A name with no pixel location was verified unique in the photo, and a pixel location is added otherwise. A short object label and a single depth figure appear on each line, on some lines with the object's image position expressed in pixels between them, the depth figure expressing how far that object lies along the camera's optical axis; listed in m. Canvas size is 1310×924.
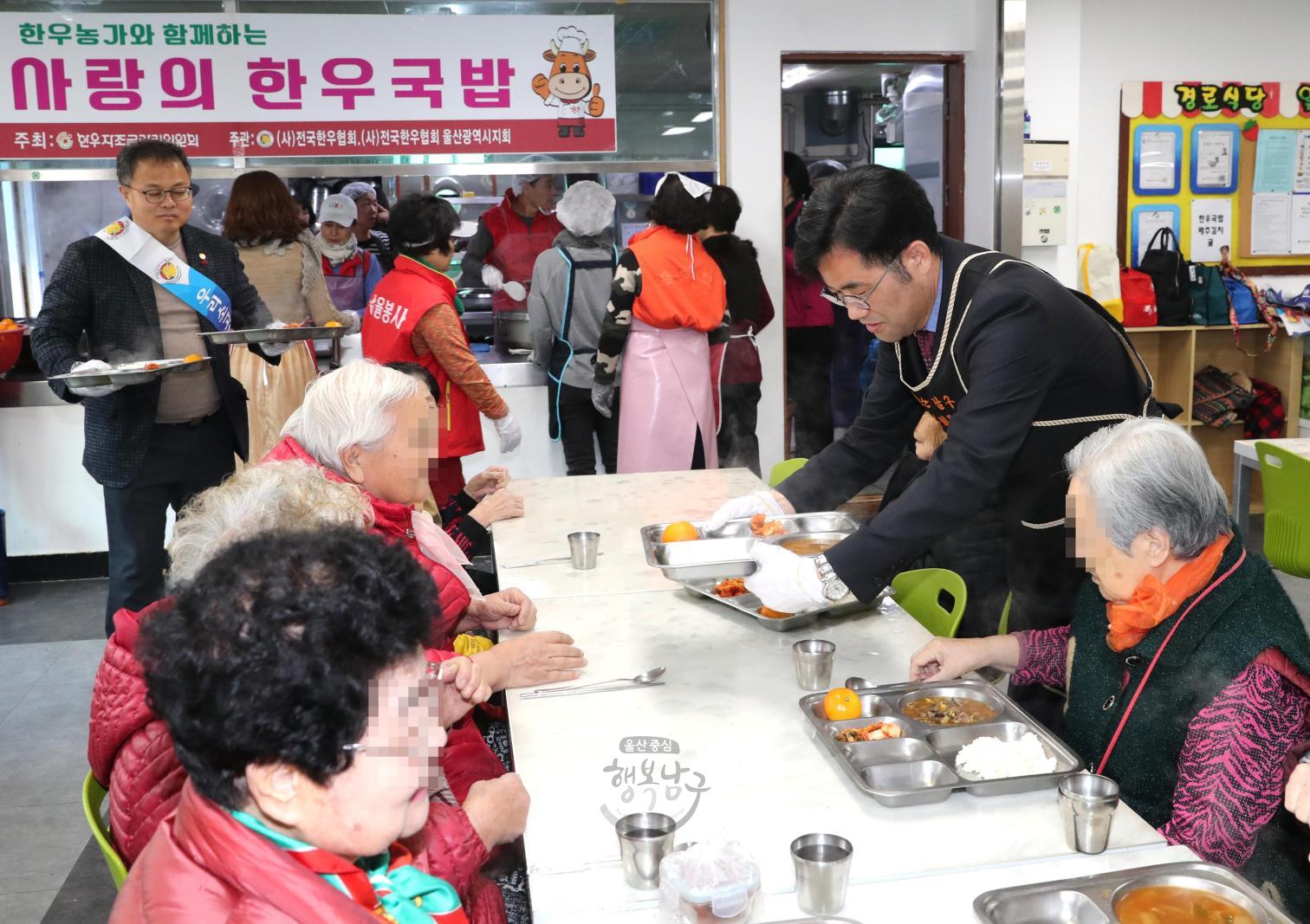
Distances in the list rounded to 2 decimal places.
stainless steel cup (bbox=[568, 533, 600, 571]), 2.73
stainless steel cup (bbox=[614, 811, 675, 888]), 1.37
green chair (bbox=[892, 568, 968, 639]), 2.37
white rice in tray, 1.56
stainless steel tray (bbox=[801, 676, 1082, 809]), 1.53
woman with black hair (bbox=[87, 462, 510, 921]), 1.50
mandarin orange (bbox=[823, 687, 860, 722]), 1.76
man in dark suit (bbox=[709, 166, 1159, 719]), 2.10
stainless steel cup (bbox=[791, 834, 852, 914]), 1.29
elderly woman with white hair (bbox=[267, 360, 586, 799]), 2.07
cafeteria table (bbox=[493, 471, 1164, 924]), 1.43
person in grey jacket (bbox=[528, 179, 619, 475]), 4.86
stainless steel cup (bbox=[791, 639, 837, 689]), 1.93
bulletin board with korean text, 5.82
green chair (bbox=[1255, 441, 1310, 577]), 3.54
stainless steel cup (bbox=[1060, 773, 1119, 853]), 1.39
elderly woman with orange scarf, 1.57
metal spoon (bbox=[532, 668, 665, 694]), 2.01
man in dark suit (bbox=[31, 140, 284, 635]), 3.45
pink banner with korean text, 4.99
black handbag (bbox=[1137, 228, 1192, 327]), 5.78
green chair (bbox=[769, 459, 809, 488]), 3.58
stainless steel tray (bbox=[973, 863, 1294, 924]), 1.24
